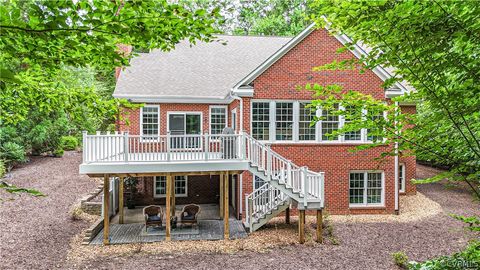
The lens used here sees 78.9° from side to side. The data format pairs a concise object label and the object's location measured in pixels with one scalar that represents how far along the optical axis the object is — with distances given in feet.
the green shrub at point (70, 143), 88.02
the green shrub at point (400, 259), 26.50
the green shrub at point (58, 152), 76.13
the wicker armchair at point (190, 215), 36.47
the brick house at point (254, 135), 34.58
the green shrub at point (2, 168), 54.22
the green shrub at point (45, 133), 67.97
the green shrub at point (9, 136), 61.11
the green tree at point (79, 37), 6.13
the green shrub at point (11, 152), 61.21
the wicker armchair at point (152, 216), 35.17
